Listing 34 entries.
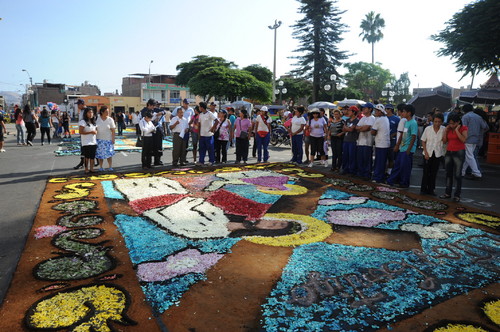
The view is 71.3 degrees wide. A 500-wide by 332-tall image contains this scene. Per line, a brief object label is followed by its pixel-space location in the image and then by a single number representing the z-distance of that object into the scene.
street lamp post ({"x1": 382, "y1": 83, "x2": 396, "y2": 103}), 32.48
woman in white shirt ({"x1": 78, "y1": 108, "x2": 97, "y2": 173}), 8.38
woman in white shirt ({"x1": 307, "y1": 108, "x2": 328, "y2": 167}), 10.29
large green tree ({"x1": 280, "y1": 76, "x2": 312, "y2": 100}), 55.59
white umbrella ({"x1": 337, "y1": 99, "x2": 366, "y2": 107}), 23.63
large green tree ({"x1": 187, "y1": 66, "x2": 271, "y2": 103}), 35.00
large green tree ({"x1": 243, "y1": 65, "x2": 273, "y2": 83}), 50.06
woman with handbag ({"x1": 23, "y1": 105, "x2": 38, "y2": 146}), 15.64
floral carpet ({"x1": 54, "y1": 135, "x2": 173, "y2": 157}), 13.33
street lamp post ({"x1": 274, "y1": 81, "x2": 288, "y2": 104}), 34.12
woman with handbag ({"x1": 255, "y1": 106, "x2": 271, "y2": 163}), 11.01
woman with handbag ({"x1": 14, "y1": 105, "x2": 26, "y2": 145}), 15.35
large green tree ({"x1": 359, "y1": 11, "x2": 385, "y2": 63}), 67.12
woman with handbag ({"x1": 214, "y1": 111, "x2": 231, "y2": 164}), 10.56
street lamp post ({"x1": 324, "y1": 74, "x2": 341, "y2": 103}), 29.67
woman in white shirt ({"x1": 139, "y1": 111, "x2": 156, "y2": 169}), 9.56
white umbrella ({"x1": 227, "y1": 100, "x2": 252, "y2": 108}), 33.16
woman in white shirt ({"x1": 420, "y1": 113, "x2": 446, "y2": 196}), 6.84
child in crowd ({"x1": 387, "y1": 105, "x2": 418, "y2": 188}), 7.39
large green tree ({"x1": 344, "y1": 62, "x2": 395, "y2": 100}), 62.22
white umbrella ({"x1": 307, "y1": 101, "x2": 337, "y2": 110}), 24.58
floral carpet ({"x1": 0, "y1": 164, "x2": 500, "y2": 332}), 2.71
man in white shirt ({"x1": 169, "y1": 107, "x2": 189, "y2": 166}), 10.17
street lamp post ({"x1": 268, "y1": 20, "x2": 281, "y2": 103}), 35.08
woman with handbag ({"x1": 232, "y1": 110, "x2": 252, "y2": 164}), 10.89
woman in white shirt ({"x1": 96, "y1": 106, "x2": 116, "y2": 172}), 8.67
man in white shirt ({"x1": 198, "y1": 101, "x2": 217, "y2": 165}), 10.00
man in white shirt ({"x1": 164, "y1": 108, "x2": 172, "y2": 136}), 17.53
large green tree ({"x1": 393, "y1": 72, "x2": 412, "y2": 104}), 63.64
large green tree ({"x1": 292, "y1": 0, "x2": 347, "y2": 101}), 36.81
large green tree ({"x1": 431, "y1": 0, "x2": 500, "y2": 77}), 13.36
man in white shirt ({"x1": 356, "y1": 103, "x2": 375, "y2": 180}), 8.34
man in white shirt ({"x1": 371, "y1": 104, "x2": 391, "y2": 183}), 7.96
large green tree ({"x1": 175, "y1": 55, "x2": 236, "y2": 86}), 46.12
